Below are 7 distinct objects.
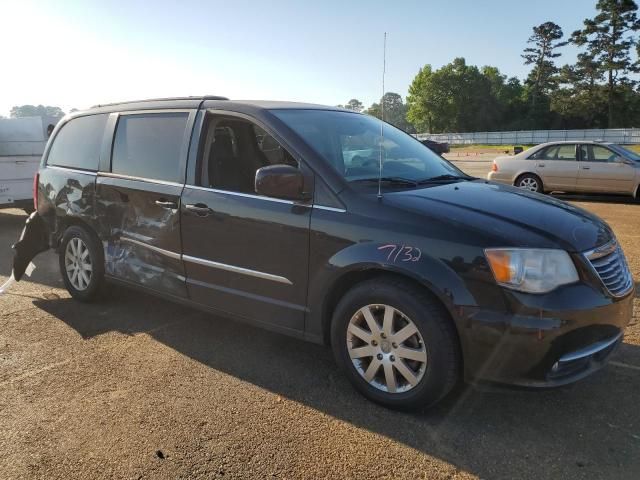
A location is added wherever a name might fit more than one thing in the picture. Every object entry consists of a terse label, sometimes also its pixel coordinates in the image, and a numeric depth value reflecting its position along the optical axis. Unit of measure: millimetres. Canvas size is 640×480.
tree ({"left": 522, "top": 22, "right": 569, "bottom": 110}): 79000
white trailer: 9297
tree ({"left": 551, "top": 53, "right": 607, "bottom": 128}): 66312
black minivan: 2826
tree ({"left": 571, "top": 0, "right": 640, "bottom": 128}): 63250
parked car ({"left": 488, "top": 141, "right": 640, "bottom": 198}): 11844
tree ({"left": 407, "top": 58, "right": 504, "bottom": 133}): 78125
